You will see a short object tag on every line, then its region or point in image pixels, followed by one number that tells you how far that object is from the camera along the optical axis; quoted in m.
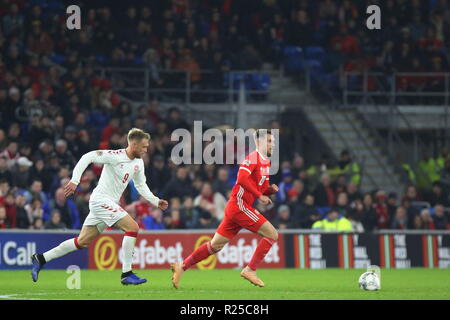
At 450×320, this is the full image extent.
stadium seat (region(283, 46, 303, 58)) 29.25
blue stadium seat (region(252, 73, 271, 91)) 28.33
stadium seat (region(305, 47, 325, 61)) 29.39
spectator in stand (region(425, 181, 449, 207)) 25.80
